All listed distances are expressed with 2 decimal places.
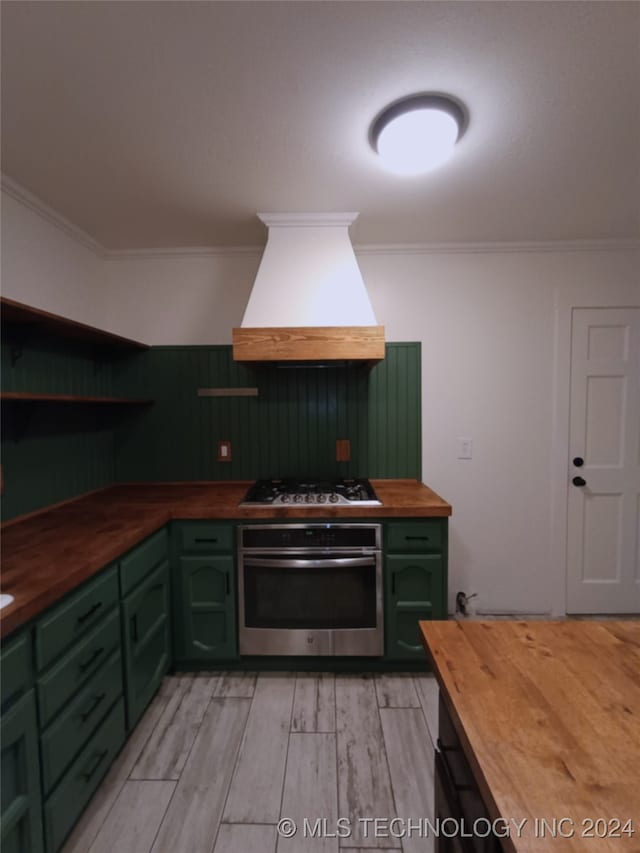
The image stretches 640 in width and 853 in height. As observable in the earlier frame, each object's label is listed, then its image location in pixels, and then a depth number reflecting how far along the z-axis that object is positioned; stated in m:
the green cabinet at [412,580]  1.90
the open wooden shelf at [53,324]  1.41
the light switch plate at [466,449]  2.46
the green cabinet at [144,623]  1.51
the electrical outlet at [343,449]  2.48
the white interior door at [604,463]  2.41
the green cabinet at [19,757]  0.95
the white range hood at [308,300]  1.89
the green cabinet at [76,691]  1.08
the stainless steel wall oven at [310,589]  1.89
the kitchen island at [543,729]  0.47
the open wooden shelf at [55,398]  1.40
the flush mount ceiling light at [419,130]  1.27
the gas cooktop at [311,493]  1.97
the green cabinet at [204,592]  1.91
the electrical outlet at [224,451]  2.51
